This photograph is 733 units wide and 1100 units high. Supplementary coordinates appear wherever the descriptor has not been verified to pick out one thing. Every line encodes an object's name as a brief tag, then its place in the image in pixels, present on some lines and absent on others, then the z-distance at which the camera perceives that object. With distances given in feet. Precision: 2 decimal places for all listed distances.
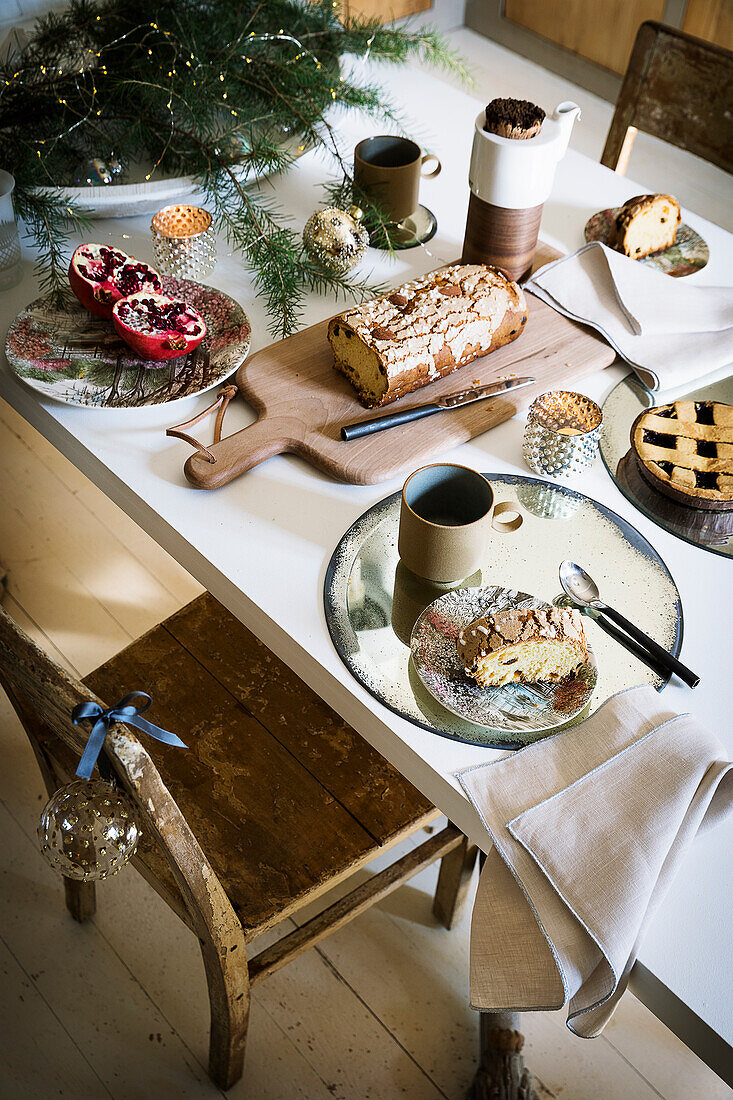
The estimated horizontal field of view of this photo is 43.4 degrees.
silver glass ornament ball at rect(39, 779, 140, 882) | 2.65
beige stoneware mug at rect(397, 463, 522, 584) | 2.94
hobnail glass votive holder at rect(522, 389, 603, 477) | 3.42
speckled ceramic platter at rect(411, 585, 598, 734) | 2.76
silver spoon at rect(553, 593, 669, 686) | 2.90
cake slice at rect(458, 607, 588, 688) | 2.78
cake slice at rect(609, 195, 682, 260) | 4.36
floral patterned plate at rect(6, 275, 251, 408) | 3.71
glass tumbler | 4.16
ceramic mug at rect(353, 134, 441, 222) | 4.37
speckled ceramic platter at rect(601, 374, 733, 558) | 3.34
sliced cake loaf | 3.59
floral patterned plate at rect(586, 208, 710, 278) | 4.43
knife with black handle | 3.54
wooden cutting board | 3.48
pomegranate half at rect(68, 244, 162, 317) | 3.85
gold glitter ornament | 4.14
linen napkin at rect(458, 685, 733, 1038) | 2.35
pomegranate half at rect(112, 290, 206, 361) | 3.72
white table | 2.36
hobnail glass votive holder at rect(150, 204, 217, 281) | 4.15
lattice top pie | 3.33
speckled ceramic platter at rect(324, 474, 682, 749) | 2.85
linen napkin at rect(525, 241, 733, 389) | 3.91
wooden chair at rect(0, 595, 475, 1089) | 3.42
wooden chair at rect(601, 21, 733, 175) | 5.26
